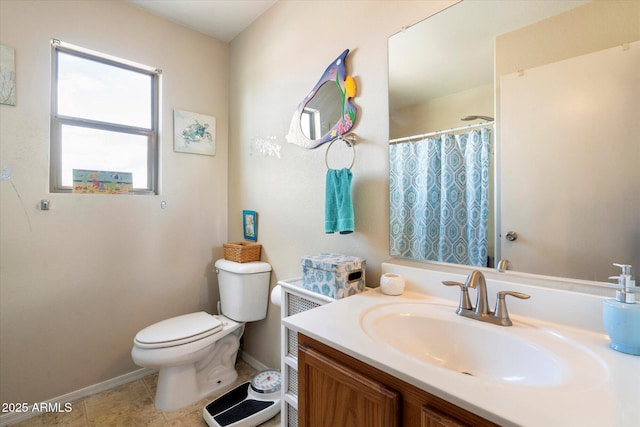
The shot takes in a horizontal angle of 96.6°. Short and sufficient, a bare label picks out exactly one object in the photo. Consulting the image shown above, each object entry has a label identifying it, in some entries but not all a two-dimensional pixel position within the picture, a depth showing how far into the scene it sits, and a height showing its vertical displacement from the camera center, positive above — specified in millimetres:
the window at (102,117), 1742 +645
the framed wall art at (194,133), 2092 +618
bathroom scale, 1477 -1060
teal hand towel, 1292 +52
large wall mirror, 782 +281
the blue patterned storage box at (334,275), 1154 -258
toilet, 1566 -732
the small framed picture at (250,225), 2049 -79
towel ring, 1387 +355
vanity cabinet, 576 -431
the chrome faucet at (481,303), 857 -282
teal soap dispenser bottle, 645 -240
